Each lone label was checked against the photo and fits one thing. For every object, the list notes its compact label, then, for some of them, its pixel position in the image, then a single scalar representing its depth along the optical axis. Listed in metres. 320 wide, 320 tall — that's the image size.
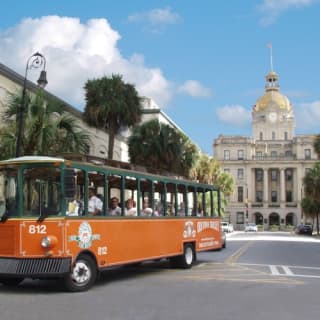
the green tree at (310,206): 80.00
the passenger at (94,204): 13.14
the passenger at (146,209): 15.52
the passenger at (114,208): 14.01
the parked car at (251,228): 97.89
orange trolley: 11.87
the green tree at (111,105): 38.31
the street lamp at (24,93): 20.36
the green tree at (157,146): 43.84
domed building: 128.38
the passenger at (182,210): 17.71
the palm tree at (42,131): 22.69
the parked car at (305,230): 76.39
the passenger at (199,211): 19.40
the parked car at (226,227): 75.08
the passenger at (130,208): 14.65
